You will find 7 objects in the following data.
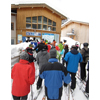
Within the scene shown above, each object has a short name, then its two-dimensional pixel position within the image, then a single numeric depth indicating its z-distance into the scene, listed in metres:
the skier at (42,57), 3.37
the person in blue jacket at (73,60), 3.23
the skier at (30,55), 3.24
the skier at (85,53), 3.78
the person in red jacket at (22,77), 2.06
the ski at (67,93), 3.08
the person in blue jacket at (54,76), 2.04
